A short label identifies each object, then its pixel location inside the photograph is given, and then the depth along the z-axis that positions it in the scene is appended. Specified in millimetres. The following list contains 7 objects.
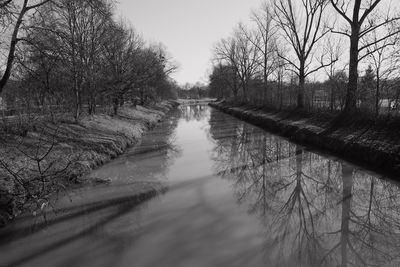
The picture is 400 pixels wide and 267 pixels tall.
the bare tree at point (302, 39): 19938
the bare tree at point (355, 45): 13485
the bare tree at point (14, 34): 8284
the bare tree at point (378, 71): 11727
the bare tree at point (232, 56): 42838
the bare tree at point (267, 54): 31172
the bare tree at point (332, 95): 16058
